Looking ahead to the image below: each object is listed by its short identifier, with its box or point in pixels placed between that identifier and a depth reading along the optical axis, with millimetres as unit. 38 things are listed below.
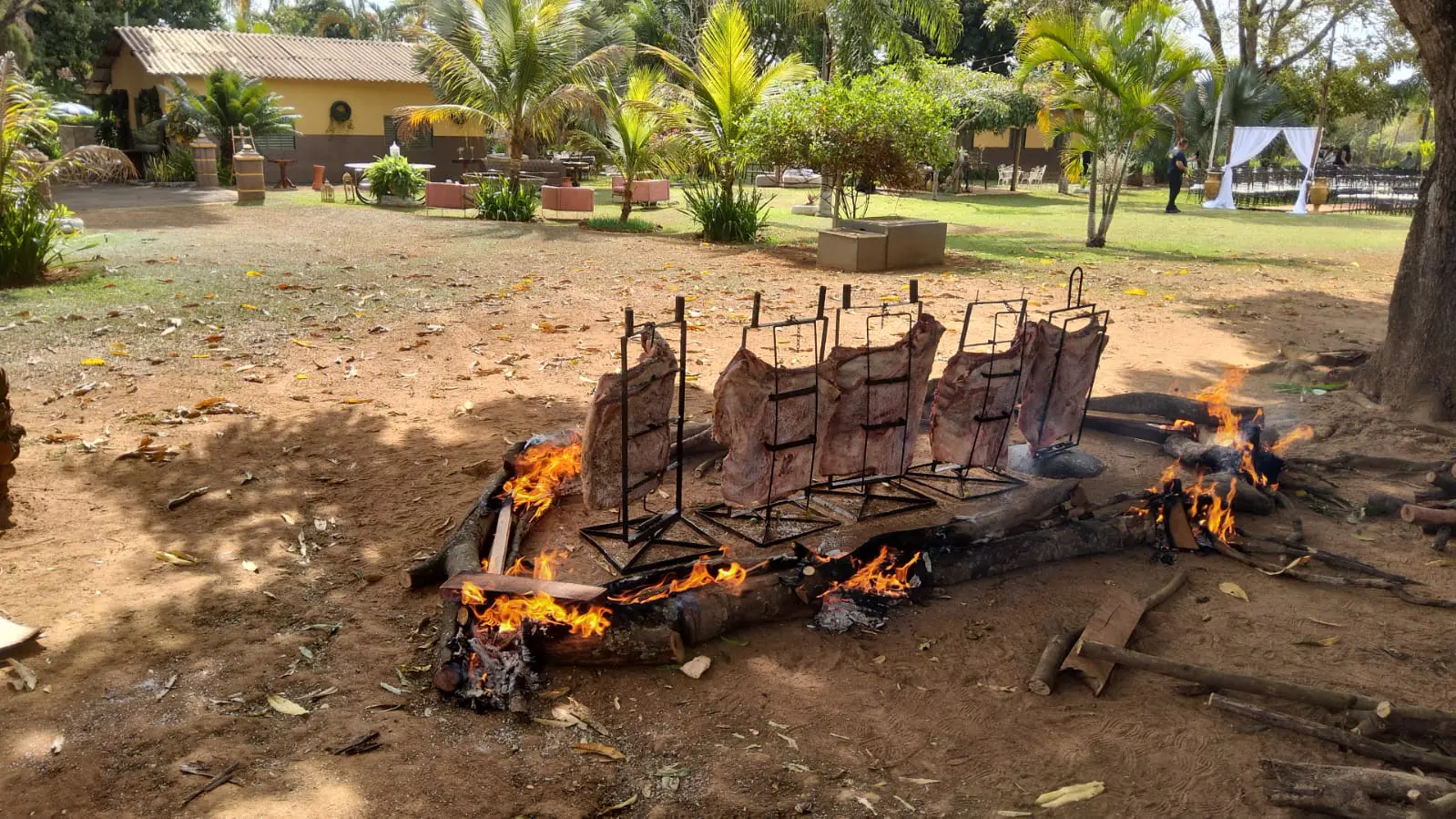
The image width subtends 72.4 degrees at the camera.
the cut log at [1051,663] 4043
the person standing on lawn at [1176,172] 26781
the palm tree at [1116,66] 15781
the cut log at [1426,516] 5402
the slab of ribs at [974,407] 5422
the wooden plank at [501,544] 4688
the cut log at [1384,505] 5801
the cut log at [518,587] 4188
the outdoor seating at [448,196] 21266
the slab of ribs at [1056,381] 5742
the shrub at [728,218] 18016
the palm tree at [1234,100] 31188
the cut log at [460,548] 4840
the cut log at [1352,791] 3193
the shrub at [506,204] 20156
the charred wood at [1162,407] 7254
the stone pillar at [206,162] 24906
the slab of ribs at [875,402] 5070
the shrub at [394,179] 22859
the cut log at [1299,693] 3609
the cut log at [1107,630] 4074
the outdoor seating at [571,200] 20984
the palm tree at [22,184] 11508
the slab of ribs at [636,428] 4637
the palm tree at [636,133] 18688
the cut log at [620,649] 4129
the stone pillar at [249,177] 21953
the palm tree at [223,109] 27031
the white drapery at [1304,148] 27297
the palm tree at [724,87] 17188
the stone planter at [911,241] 15078
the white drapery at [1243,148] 28594
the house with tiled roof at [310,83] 29672
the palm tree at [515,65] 19062
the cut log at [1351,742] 3436
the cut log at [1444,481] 5840
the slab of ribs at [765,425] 4801
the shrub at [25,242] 11516
